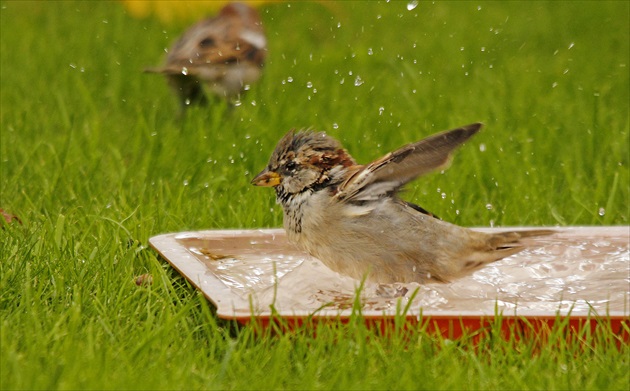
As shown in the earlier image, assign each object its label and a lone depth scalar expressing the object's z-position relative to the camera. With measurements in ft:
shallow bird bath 22.80
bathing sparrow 26.20
